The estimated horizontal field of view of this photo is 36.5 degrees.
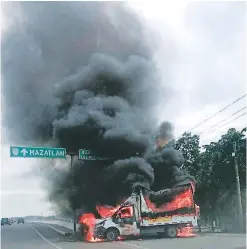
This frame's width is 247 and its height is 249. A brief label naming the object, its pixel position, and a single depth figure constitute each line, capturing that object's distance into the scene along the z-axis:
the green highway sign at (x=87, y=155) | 28.18
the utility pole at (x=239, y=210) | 25.41
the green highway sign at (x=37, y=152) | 26.44
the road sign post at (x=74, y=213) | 26.10
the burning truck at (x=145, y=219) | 22.05
